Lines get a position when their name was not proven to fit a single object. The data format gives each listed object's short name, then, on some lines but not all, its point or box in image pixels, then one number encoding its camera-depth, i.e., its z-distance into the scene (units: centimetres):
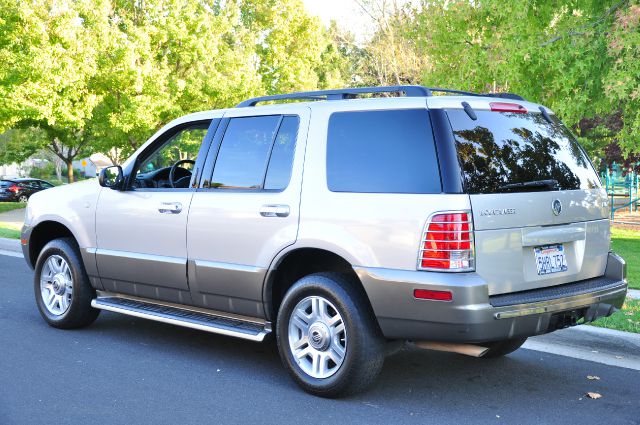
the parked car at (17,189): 4428
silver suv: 471
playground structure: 2833
